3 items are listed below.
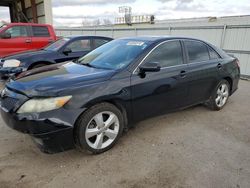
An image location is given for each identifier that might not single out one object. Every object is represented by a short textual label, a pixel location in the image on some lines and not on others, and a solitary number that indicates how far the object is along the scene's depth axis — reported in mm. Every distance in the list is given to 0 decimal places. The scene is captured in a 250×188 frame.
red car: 7516
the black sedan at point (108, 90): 2564
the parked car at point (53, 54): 5543
